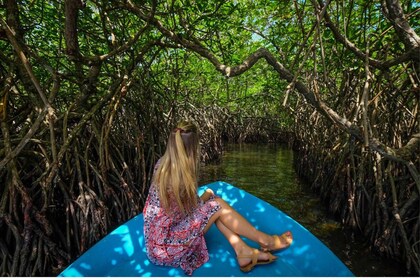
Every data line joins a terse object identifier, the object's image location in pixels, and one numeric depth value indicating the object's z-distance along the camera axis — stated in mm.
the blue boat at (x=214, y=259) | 2104
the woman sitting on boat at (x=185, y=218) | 2127
